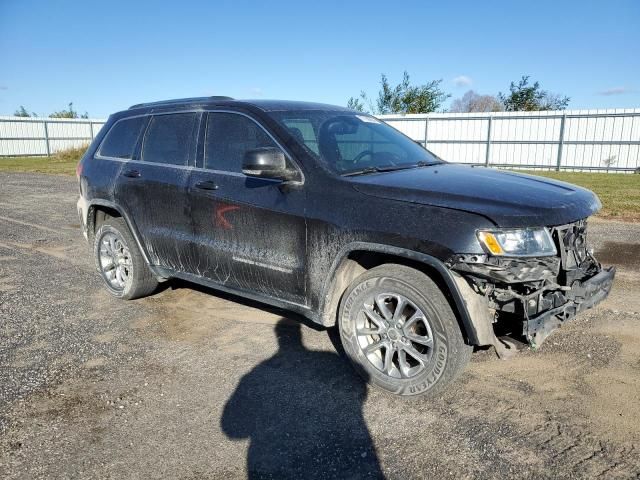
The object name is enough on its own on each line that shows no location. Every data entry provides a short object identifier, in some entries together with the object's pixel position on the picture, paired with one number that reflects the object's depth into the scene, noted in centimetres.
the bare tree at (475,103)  5052
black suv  298
